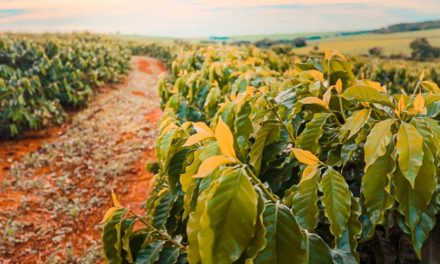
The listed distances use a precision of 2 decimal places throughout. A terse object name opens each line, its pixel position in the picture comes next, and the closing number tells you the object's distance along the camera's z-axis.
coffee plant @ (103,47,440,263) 1.11
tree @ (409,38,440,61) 24.11
